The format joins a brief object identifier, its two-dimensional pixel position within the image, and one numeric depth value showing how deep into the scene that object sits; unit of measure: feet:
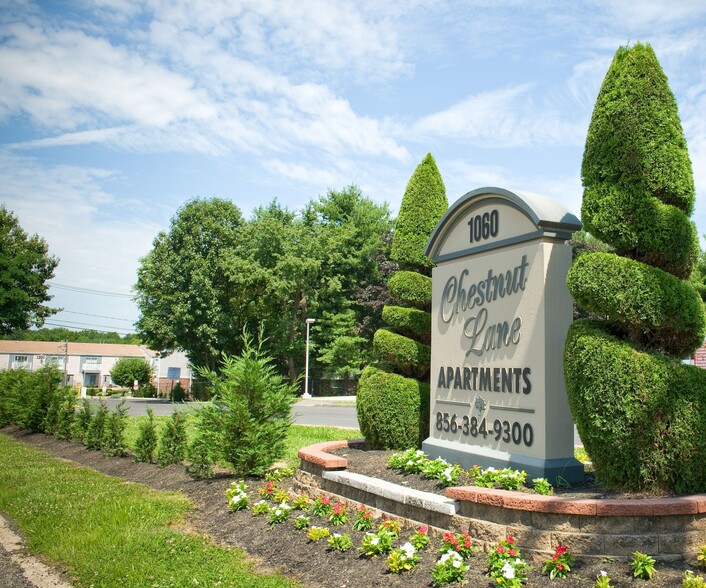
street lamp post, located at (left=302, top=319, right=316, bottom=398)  126.29
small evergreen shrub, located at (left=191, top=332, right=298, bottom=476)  28.07
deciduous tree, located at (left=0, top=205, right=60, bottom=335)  140.36
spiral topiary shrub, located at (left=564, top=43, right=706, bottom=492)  16.70
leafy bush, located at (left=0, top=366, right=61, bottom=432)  55.36
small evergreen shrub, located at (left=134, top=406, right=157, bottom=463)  36.96
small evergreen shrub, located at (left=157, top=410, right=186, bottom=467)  34.58
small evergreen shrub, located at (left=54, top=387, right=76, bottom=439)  49.93
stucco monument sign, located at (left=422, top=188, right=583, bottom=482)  20.52
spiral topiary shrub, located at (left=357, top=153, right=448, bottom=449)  28.32
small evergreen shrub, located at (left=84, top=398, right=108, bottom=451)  42.70
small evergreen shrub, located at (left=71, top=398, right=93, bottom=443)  45.71
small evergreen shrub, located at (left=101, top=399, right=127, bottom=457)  40.42
